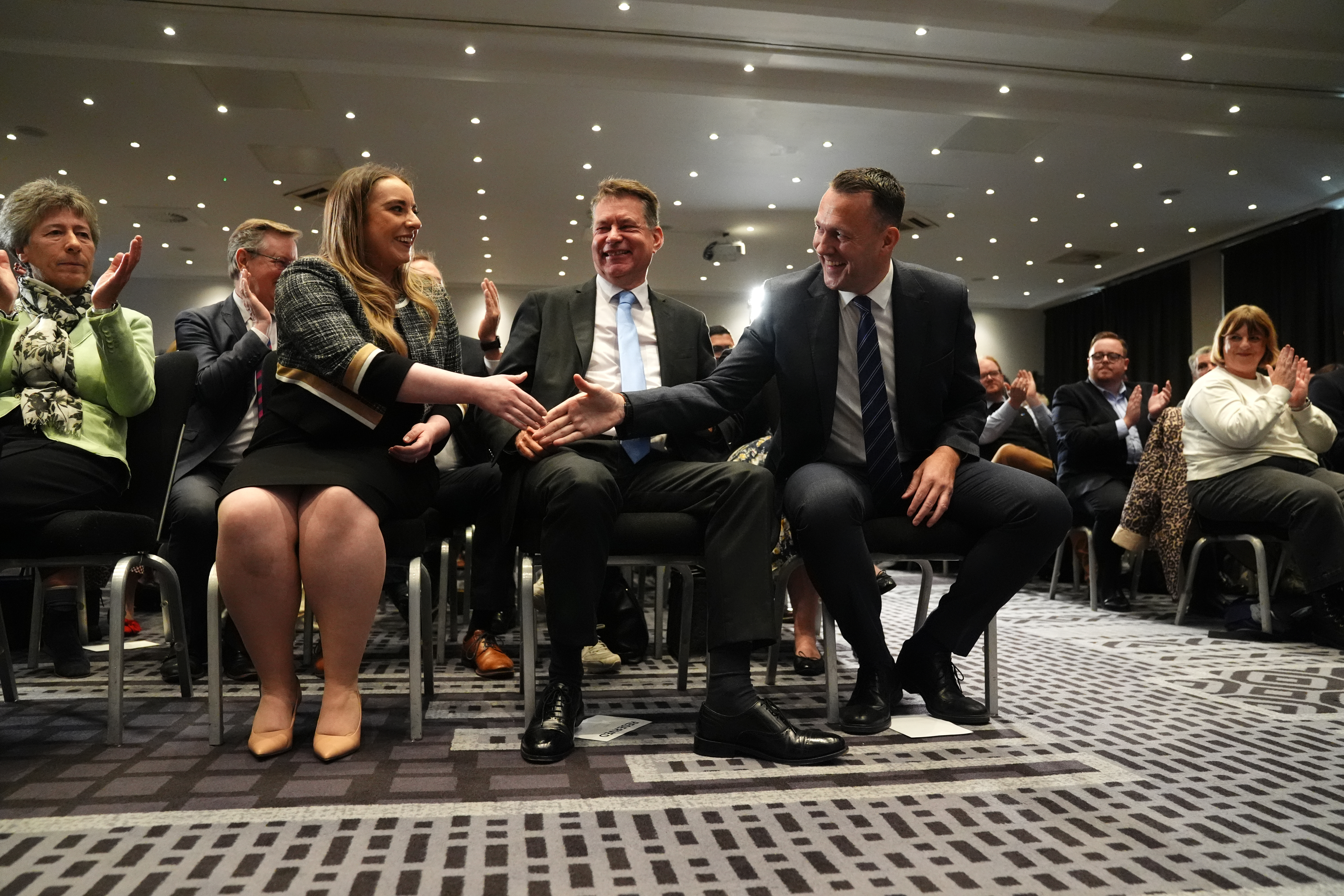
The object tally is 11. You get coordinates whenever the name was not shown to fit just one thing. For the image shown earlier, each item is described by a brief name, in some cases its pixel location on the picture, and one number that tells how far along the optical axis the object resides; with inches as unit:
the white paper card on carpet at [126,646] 96.3
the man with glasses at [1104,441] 155.9
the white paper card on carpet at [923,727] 69.6
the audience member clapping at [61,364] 69.2
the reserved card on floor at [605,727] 67.9
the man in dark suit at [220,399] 89.4
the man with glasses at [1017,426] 171.5
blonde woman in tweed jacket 63.3
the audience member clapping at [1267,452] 115.3
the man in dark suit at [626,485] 64.2
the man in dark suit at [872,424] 71.5
